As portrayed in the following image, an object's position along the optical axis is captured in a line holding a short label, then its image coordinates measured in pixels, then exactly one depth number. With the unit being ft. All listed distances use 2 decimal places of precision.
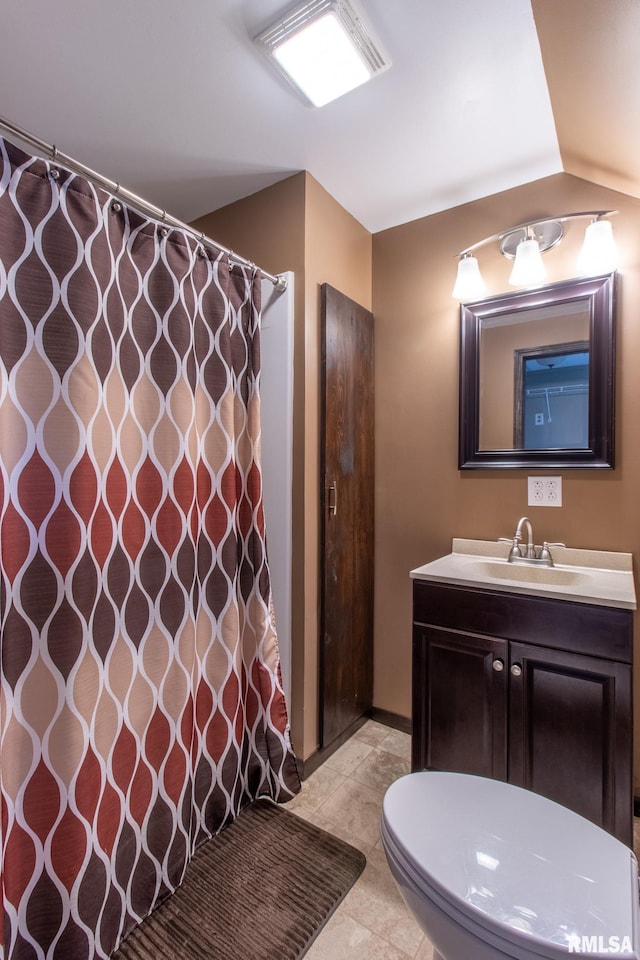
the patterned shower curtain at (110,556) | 3.51
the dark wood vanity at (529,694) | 4.37
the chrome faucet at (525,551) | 5.92
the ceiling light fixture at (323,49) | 3.91
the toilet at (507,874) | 2.54
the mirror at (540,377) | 5.70
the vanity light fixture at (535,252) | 5.43
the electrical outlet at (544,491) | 6.04
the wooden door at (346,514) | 6.32
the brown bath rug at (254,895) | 3.97
